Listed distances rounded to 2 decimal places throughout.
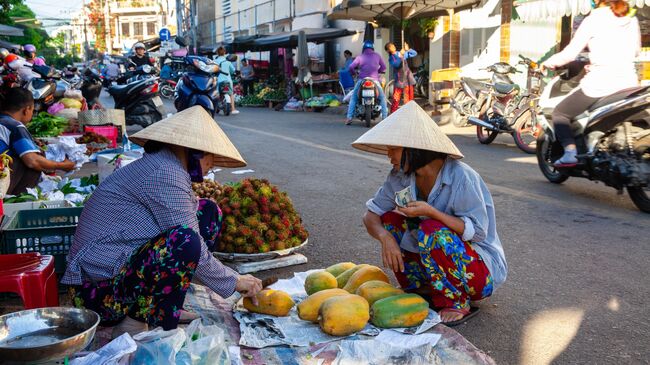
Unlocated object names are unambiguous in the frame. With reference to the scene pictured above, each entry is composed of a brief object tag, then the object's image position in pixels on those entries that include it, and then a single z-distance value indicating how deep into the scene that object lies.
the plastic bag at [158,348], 2.27
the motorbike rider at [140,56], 16.28
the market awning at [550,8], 10.51
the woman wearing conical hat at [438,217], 3.19
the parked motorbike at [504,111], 9.34
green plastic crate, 3.49
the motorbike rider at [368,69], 13.44
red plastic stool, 2.86
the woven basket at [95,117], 8.73
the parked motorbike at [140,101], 11.33
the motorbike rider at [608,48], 5.94
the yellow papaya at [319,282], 3.56
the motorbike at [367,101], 13.12
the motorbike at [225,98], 16.64
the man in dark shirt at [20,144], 4.80
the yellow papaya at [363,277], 3.58
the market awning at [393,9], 14.08
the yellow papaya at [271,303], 3.33
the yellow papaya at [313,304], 3.27
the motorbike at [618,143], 5.58
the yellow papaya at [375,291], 3.33
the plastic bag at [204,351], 2.33
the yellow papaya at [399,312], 3.15
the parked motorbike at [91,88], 12.72
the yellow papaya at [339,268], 3.85
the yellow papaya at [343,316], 3.07
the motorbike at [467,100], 11.05
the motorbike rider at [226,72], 17.17
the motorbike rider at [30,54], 15.71
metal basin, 2.11
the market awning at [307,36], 19.55
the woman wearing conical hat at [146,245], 2.86
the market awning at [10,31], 18.78
